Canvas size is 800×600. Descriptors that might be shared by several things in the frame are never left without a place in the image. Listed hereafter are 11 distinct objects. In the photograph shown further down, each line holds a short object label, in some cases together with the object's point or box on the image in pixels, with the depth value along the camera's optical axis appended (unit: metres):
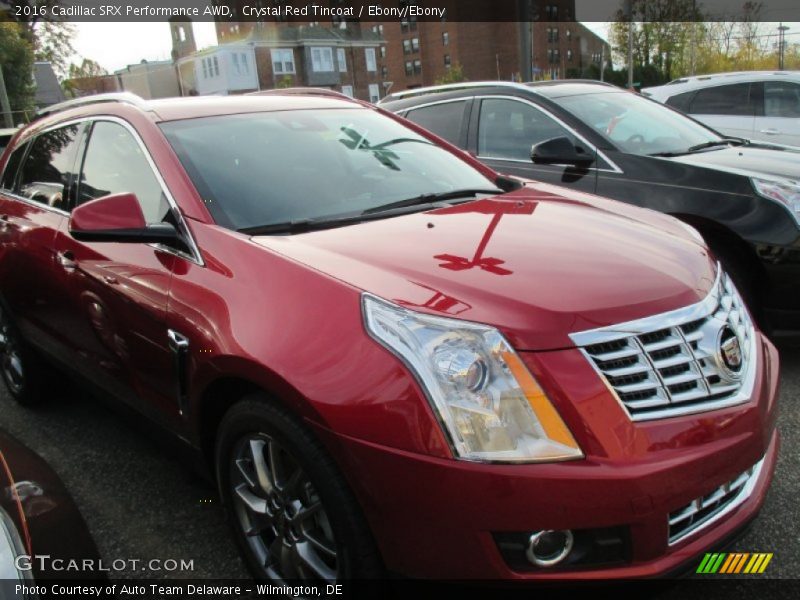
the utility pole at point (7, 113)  25.08
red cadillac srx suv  1.71
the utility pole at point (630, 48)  36.66
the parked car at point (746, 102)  9.21
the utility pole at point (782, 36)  40.72
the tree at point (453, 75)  66.12
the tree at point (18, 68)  32.97
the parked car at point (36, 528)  1.55
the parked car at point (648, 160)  3.95
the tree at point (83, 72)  61.38
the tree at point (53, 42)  38.70
